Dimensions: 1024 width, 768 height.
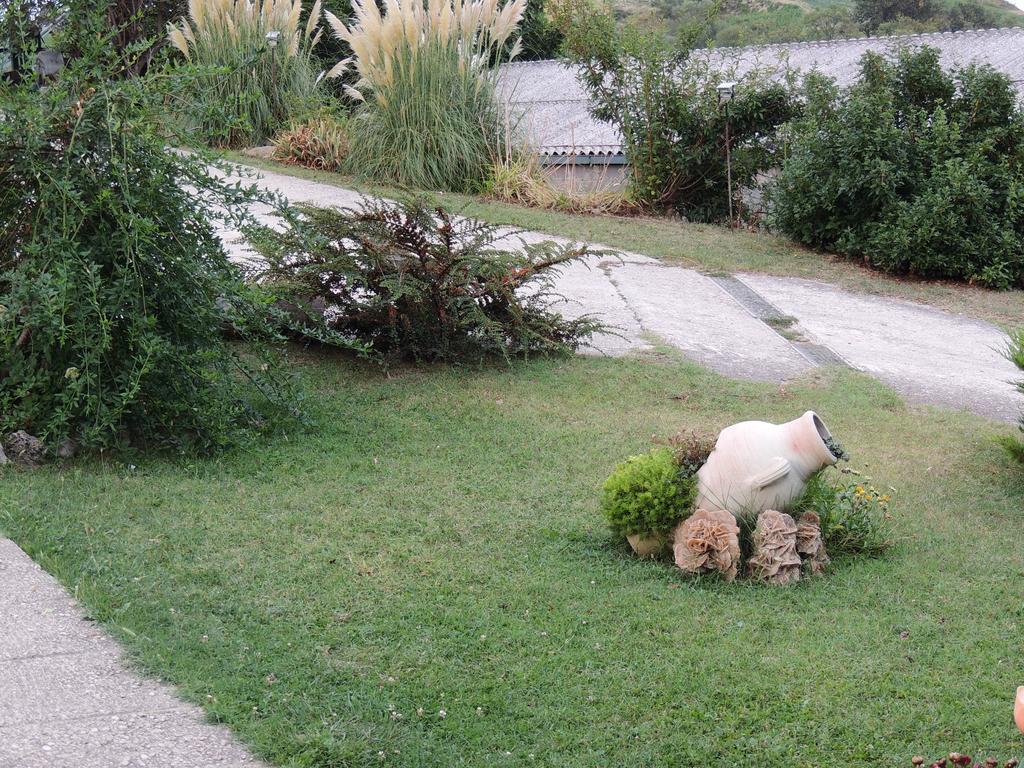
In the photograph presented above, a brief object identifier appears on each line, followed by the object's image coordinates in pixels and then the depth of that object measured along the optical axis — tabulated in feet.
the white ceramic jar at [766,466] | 14.23
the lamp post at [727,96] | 43.96
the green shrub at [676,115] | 44.29
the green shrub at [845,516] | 14.93
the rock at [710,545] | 13.92
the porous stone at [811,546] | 14.28
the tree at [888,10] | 134.41
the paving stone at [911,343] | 24.14
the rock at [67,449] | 17.06
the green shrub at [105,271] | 16.30
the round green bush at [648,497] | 14.48
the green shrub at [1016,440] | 18.20
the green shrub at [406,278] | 22.33
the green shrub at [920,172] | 35.09
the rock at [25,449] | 16.87
